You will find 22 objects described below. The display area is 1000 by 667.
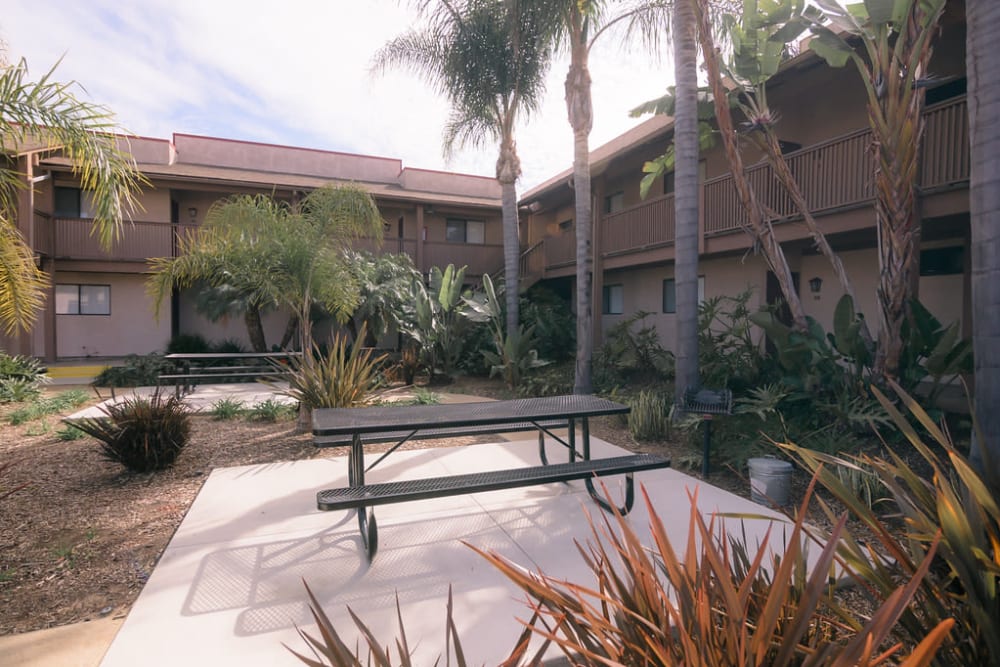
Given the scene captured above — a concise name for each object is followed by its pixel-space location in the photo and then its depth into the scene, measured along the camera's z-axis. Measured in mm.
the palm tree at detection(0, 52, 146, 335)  4570
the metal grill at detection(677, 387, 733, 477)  5277
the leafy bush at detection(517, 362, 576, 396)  11117
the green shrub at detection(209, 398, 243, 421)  7887
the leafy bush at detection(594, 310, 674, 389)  11133
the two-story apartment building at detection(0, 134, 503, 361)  15188
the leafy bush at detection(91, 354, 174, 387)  12242
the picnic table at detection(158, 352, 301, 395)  8852
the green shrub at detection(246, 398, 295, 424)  7785
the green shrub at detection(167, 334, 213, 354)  15562
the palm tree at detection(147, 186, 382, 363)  8555
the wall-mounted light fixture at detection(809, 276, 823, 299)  10938
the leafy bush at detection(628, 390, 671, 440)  6918
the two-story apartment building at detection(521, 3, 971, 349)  7145
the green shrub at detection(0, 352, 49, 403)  9305
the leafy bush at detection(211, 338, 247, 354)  16188
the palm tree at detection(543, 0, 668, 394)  10094
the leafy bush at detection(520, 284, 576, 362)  14281
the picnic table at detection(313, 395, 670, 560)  3402
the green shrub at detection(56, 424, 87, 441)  6432
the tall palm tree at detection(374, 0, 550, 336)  11938
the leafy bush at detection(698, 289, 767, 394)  7500
